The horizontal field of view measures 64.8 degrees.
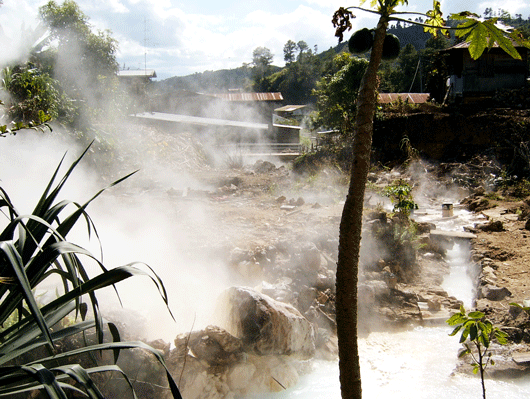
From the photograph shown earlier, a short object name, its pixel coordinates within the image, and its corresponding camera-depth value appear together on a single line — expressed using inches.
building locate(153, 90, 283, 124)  782.5
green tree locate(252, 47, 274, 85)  2111.0
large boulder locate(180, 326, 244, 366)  137.8
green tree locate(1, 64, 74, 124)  278.0
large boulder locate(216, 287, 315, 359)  142.7
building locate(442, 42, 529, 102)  613.3
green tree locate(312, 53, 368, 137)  519.2
